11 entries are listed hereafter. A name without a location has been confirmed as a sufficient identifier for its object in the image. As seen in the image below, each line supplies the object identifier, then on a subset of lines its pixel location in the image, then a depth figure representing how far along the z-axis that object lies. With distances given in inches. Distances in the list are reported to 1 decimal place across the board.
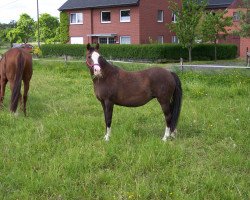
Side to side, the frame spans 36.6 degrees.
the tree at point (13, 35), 2358.6
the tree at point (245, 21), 829.6
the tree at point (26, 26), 2487.0
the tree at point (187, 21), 1147.9
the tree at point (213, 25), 1197.1
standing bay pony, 278.8
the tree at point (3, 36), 2534.4
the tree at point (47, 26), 2449.6
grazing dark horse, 346.0
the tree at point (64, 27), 1704.0
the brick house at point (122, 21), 1497.3
